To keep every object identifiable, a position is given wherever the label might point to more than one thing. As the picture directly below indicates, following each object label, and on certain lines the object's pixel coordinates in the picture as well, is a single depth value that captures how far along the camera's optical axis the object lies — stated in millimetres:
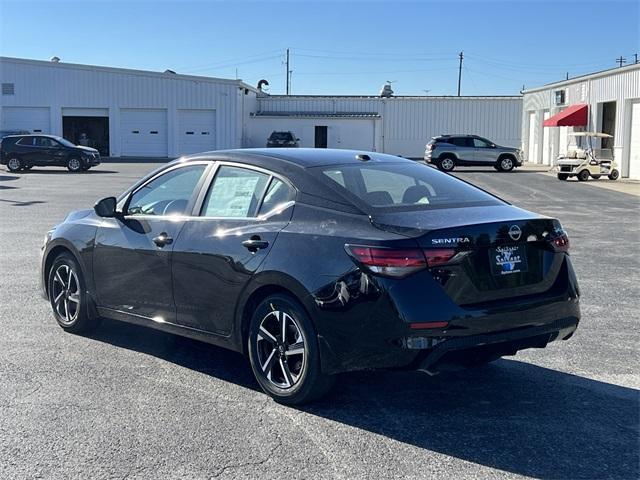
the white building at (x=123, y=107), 46469
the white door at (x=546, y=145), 42000
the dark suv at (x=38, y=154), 32031
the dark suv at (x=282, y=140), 45875
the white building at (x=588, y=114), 29531
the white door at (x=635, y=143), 28969
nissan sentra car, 4273
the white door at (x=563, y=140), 37875
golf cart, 29078
